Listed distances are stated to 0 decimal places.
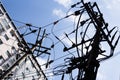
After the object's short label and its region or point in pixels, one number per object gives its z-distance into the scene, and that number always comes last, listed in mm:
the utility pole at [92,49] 10148
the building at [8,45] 53600
